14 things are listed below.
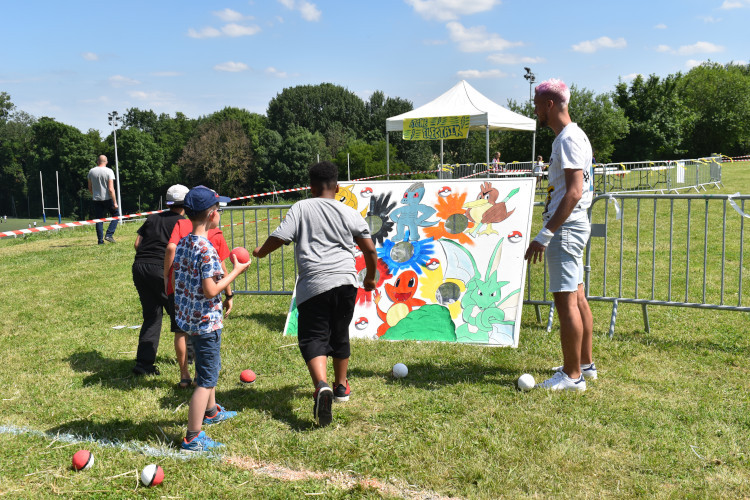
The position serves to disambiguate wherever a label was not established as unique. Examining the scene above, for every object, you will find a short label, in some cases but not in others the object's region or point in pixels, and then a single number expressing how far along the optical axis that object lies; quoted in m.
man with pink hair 4.06
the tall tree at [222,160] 69.56
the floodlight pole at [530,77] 37.28
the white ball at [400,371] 4.79
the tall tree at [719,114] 59.25
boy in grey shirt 3.88
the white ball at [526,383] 4.36
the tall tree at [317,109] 77.94
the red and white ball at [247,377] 4.78
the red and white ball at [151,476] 3.17
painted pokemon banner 5.73
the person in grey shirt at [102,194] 13.14
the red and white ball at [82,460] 3.36
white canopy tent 16.33
